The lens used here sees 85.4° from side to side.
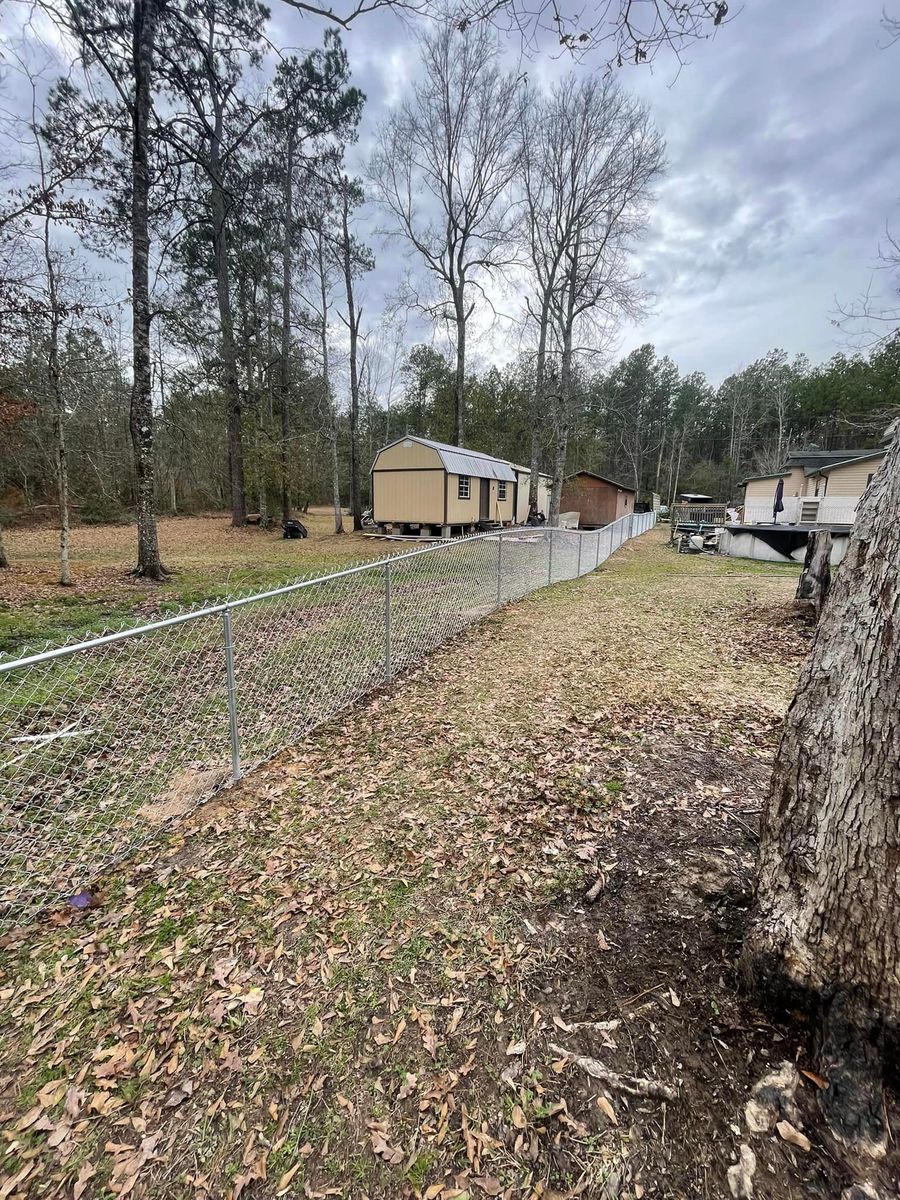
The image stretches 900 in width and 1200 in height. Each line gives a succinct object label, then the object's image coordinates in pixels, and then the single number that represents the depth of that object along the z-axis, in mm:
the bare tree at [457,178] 16719
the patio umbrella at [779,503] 19750
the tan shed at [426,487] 16250
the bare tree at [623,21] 2283
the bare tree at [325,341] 17594
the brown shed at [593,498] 27344
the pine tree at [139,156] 6848
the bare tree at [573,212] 15289
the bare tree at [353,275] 17688
